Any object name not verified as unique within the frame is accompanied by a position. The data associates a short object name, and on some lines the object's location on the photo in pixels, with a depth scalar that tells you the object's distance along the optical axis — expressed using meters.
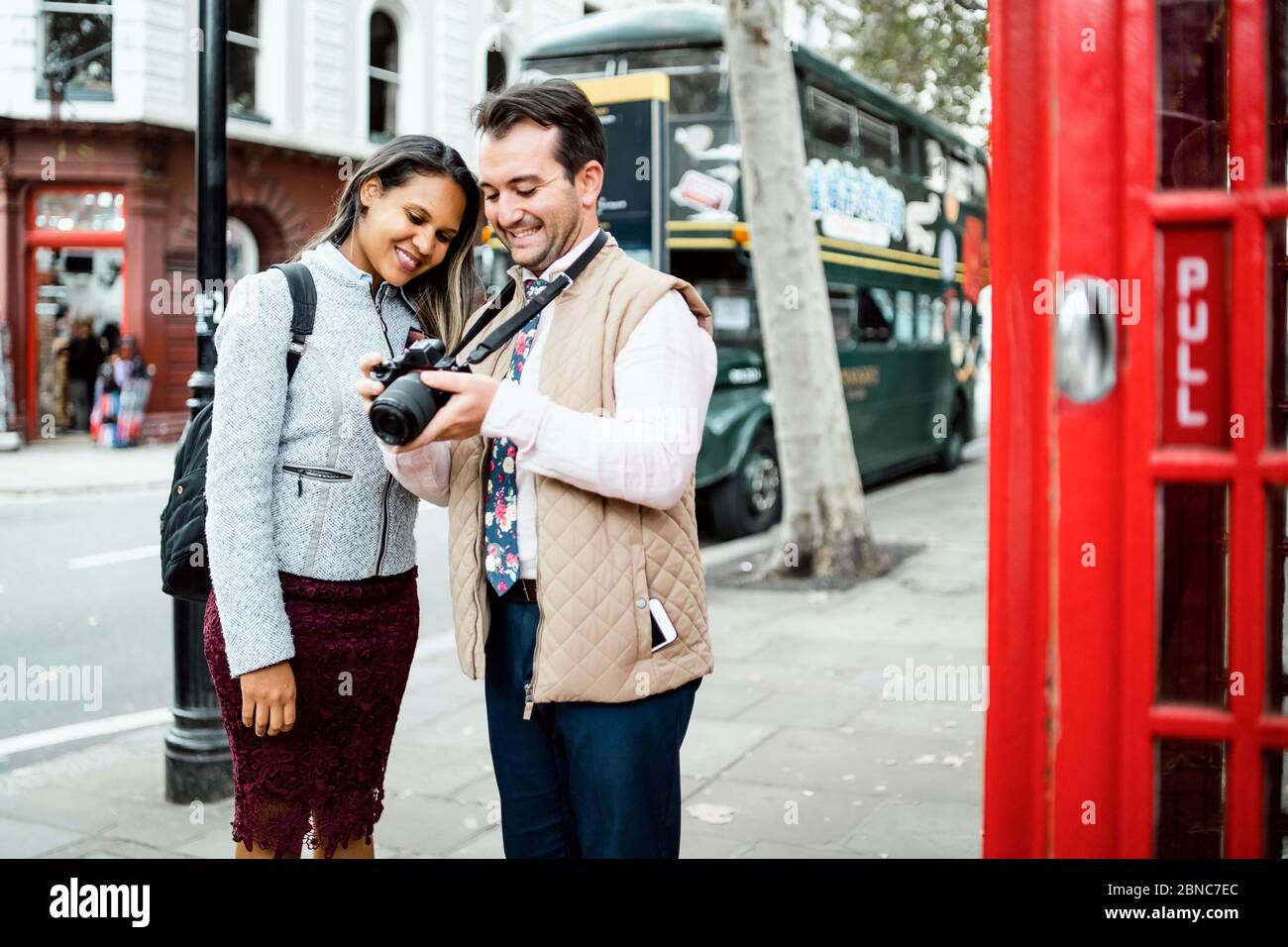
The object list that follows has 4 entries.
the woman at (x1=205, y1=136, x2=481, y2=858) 2.36
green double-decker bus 10.29
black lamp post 4.20
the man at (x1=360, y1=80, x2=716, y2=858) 2.12
